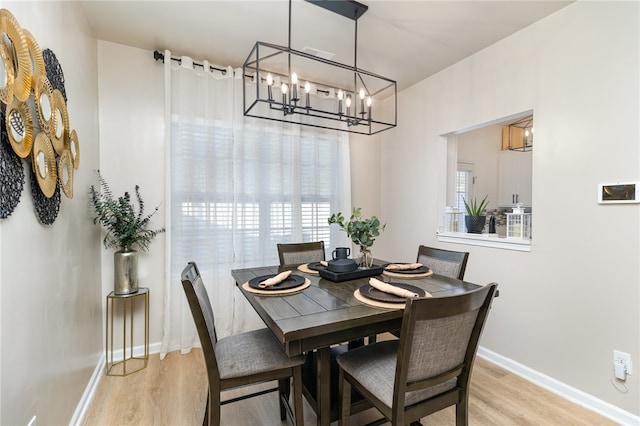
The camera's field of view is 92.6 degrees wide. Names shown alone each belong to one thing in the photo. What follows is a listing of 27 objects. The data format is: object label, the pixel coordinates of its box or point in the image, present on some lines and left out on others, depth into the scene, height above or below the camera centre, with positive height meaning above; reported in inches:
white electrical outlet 72.5 -37.0
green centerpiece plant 78.4 -5.3
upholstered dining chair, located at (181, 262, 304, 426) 55.0 -29.9
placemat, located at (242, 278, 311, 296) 64.7 -17.7
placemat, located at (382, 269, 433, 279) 79.8 -17.4
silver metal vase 93.0 -19.1
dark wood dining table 48.9 -18.4
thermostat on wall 70.4 +4.2
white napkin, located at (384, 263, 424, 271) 85.5 -16.4
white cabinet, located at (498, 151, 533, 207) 175.2 +19.3
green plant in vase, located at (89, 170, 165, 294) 91.9 -6.8
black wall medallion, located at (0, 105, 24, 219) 41.6 +4.5
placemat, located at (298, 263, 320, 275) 85.2 -17.3
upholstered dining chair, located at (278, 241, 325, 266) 102.1 -15.1
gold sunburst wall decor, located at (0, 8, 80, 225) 41.6 +14.8
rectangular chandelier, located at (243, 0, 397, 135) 114.0 +53.4
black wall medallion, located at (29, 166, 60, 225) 51.9 +0.8
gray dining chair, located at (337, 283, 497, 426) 45.1 -25.8
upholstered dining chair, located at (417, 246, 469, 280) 86.6 -15.6
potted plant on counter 111.9 -4.2
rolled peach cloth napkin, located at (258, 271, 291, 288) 67.9 -16.3
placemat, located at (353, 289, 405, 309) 56.1 -17.7
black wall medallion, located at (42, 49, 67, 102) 56.4 +26.8
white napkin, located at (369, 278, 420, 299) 59.6 -16.2
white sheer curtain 106.7 +7.7
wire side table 95.0 -41.6
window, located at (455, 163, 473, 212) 175.9 +17.1
